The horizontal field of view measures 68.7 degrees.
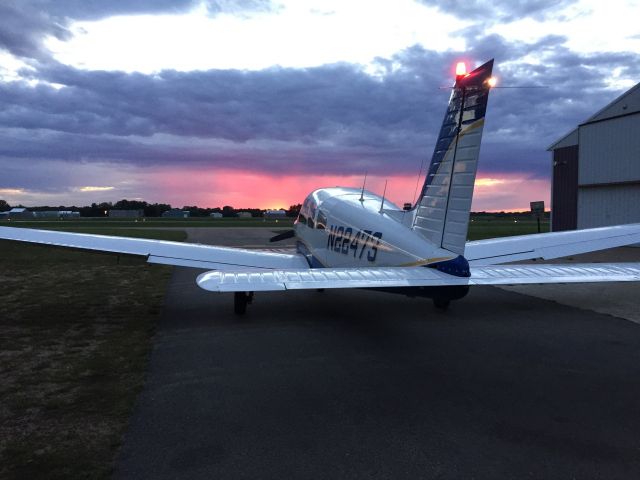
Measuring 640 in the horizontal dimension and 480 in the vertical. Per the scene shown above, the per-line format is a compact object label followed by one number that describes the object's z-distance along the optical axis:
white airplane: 6.87
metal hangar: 23.28
